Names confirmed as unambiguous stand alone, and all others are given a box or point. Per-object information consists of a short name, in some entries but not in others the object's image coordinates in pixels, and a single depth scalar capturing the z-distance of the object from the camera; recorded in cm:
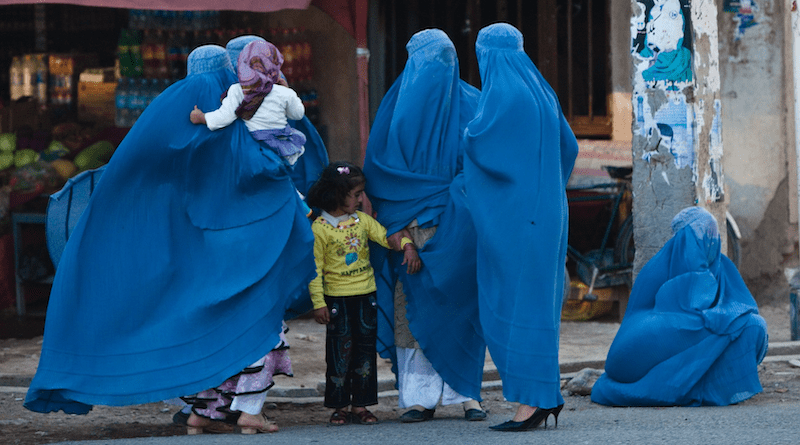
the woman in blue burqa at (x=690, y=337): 1036
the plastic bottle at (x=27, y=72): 1692
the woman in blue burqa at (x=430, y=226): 930
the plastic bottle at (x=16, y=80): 1692
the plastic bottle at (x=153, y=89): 1614
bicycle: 1580
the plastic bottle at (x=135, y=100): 1609
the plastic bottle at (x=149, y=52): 1612
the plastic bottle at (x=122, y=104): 1616
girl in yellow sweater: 930
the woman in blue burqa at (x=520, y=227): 859
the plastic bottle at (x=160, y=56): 1612
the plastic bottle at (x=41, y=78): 1697
